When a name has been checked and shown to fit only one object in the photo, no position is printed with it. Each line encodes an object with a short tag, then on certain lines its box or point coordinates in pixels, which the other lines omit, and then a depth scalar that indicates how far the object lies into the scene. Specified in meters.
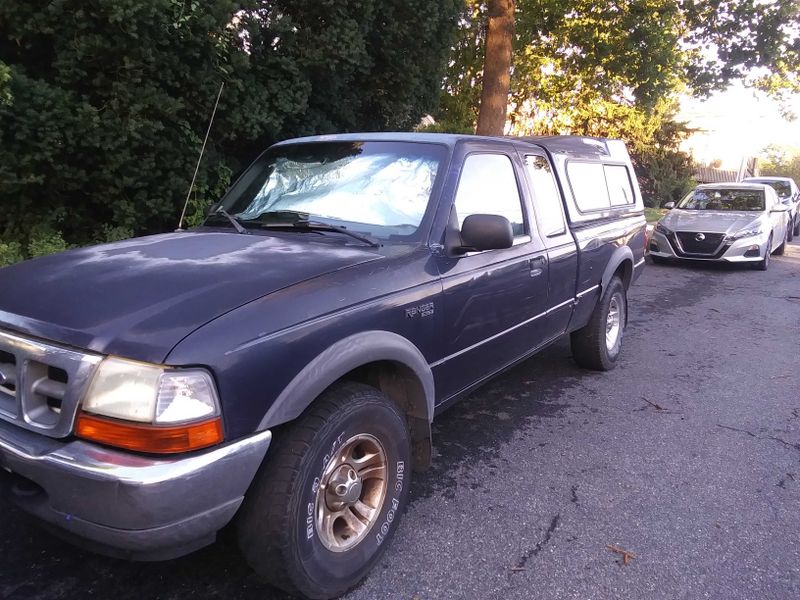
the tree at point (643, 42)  13.13
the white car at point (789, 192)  17.20
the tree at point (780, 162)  82.62
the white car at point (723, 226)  11.14
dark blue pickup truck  2.00
